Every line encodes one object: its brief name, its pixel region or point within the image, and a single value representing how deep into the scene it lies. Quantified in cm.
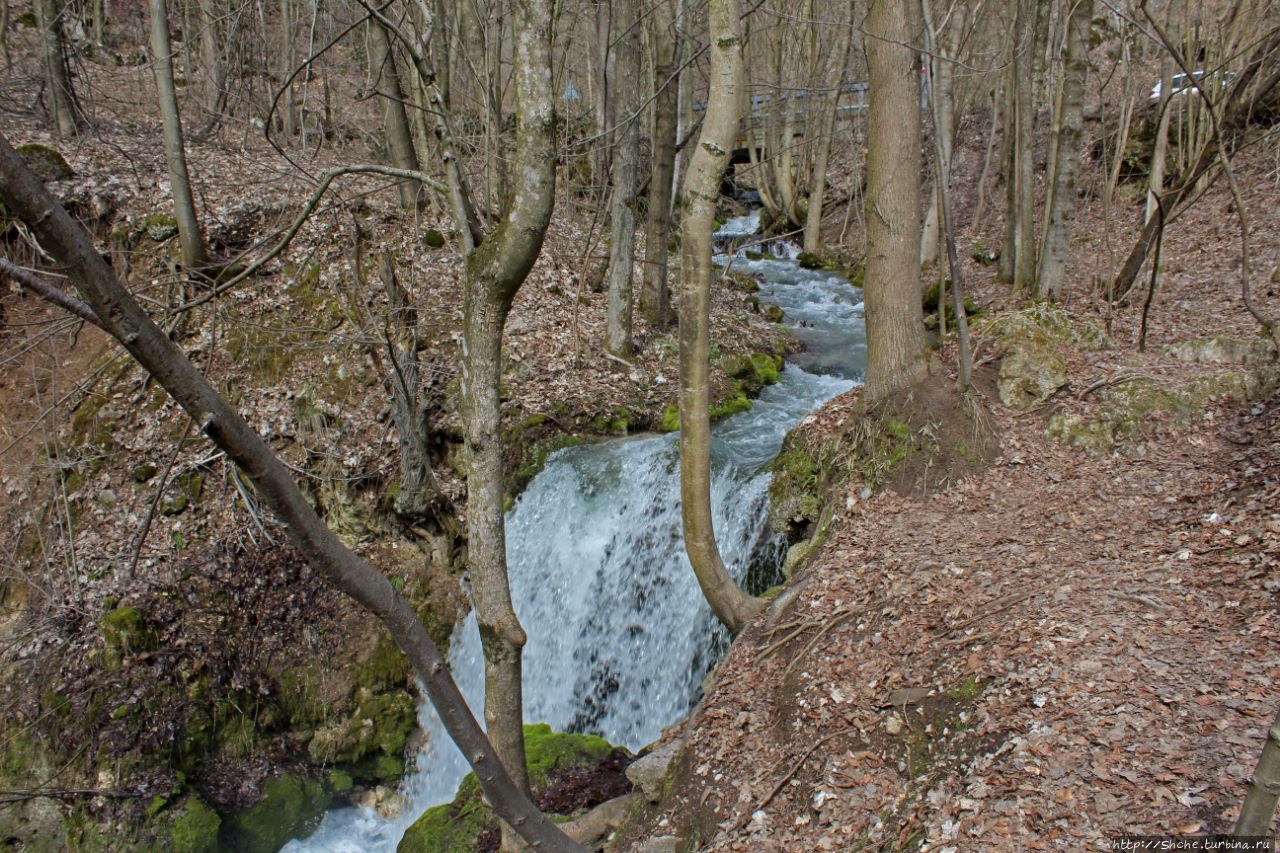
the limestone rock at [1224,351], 599
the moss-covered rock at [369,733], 763
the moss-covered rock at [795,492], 646
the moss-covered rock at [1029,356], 629
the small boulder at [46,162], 951
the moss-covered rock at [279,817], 692
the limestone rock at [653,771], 432
